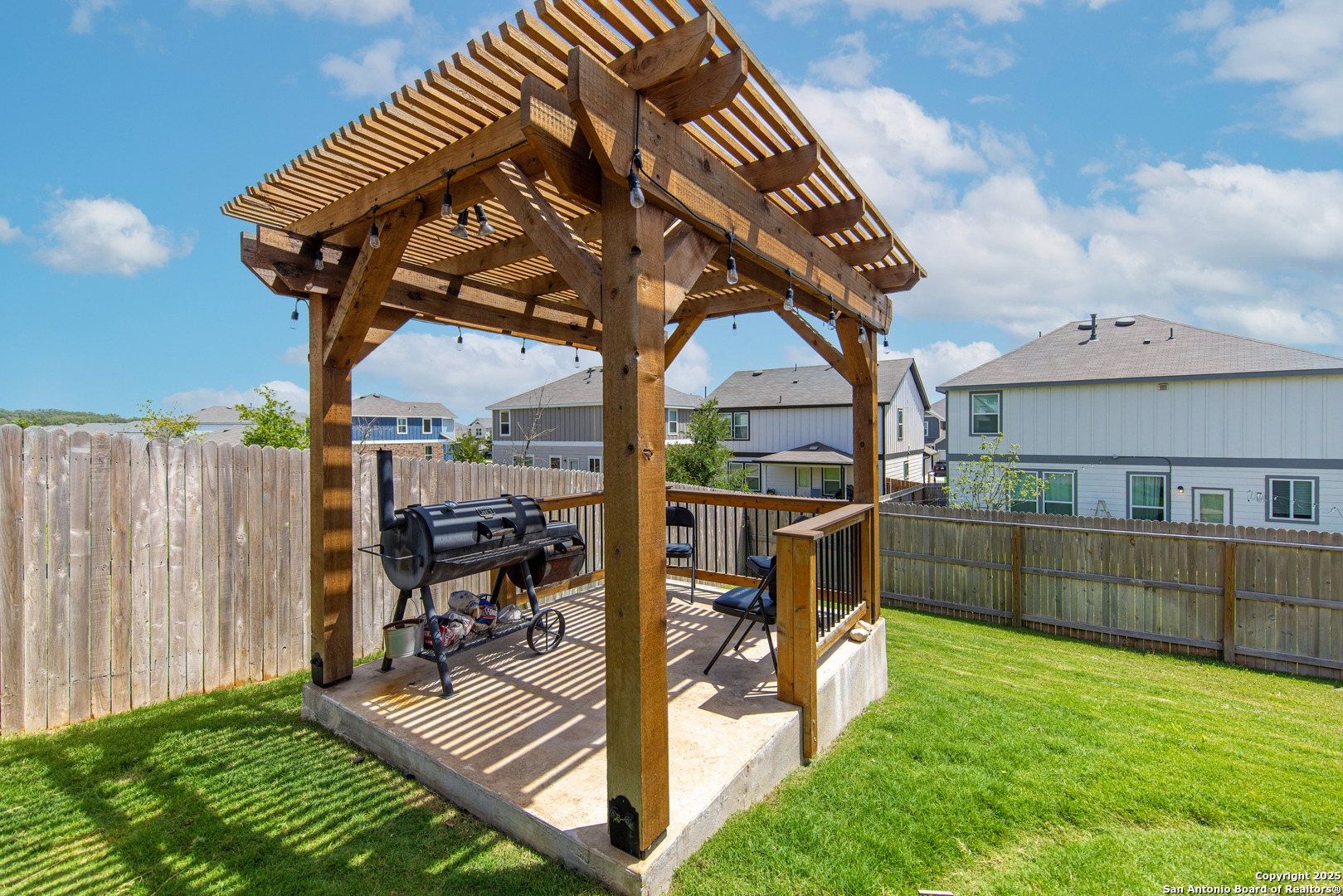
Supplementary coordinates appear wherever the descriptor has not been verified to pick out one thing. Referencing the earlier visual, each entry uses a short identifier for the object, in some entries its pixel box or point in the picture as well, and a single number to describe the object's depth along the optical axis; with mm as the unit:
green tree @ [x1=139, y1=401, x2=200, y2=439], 9953
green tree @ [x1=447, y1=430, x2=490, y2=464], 21958
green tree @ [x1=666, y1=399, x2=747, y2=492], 19406
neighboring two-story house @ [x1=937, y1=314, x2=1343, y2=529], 12477
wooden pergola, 2057
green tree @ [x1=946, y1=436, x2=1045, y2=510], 14117
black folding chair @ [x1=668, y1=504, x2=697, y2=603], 5570
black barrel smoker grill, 3646
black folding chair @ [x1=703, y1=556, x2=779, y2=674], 3994
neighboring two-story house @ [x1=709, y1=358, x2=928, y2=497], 21000
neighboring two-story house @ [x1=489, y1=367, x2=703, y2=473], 23484
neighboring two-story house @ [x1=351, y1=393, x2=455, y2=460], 30162
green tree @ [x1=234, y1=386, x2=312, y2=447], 8859
